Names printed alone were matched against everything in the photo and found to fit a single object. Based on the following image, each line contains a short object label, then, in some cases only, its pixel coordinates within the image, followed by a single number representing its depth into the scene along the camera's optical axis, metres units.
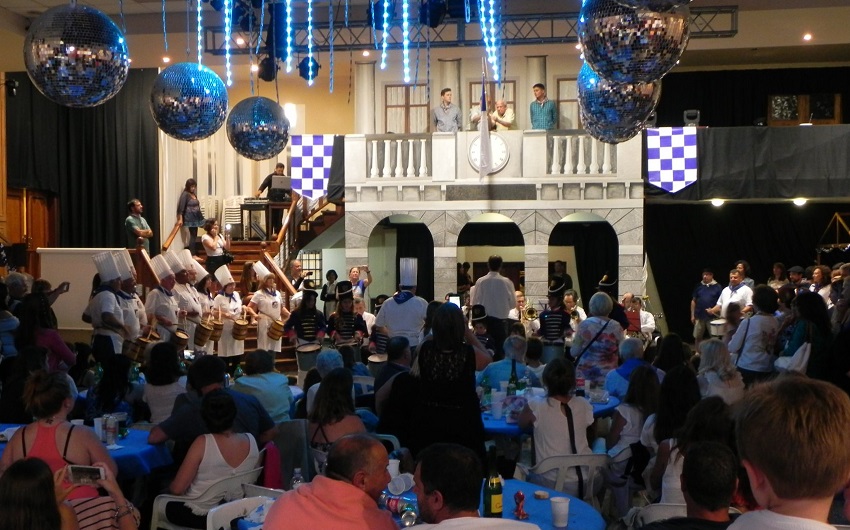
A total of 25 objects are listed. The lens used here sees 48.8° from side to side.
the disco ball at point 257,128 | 7.51
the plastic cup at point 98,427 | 5.07
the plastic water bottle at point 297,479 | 4.30
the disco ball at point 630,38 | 4.73
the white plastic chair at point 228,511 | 3.66
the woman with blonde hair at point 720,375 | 5.80
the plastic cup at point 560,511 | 3.54
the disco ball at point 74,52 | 5.42
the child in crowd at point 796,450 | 1.45
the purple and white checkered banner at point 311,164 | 15.80
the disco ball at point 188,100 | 6.56
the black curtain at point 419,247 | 18.11
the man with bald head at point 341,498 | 2.86
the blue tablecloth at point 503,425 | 5.52
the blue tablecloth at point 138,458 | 4.86
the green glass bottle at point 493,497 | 3.59
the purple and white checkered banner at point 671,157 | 14.84
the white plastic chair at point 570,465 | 4.82
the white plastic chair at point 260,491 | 3.90
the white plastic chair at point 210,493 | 4.29
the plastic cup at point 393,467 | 4.04
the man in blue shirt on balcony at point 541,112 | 15.73
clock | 15.44
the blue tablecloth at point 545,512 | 3.56
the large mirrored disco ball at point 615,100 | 6.84
